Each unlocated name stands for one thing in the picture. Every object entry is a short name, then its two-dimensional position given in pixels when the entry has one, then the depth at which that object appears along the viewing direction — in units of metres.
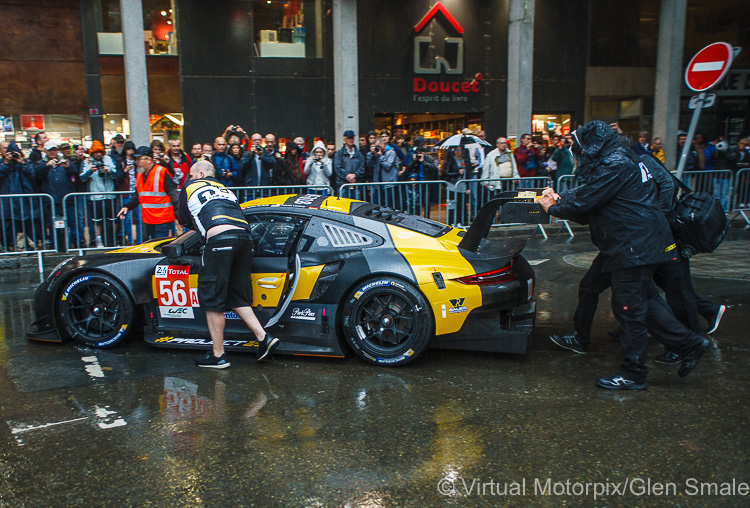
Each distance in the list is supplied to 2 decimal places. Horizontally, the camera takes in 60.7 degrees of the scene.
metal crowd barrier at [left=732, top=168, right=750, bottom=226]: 12.81
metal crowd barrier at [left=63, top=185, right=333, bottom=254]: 9.52
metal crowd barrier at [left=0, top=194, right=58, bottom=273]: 9.30
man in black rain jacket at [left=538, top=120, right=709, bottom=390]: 4.58
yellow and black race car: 5.07
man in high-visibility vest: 8.34
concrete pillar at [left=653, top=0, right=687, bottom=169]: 19.30
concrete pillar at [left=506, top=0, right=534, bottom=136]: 17.86
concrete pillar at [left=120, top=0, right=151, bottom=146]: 14.68
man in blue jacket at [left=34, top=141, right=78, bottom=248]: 9.97
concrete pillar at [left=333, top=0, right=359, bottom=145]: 16.31
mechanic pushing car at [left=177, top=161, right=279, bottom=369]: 5.08
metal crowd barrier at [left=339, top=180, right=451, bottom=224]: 10.72
